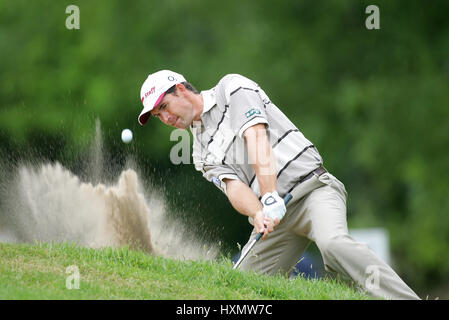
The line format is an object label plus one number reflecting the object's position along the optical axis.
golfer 12.49
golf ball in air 15.52
